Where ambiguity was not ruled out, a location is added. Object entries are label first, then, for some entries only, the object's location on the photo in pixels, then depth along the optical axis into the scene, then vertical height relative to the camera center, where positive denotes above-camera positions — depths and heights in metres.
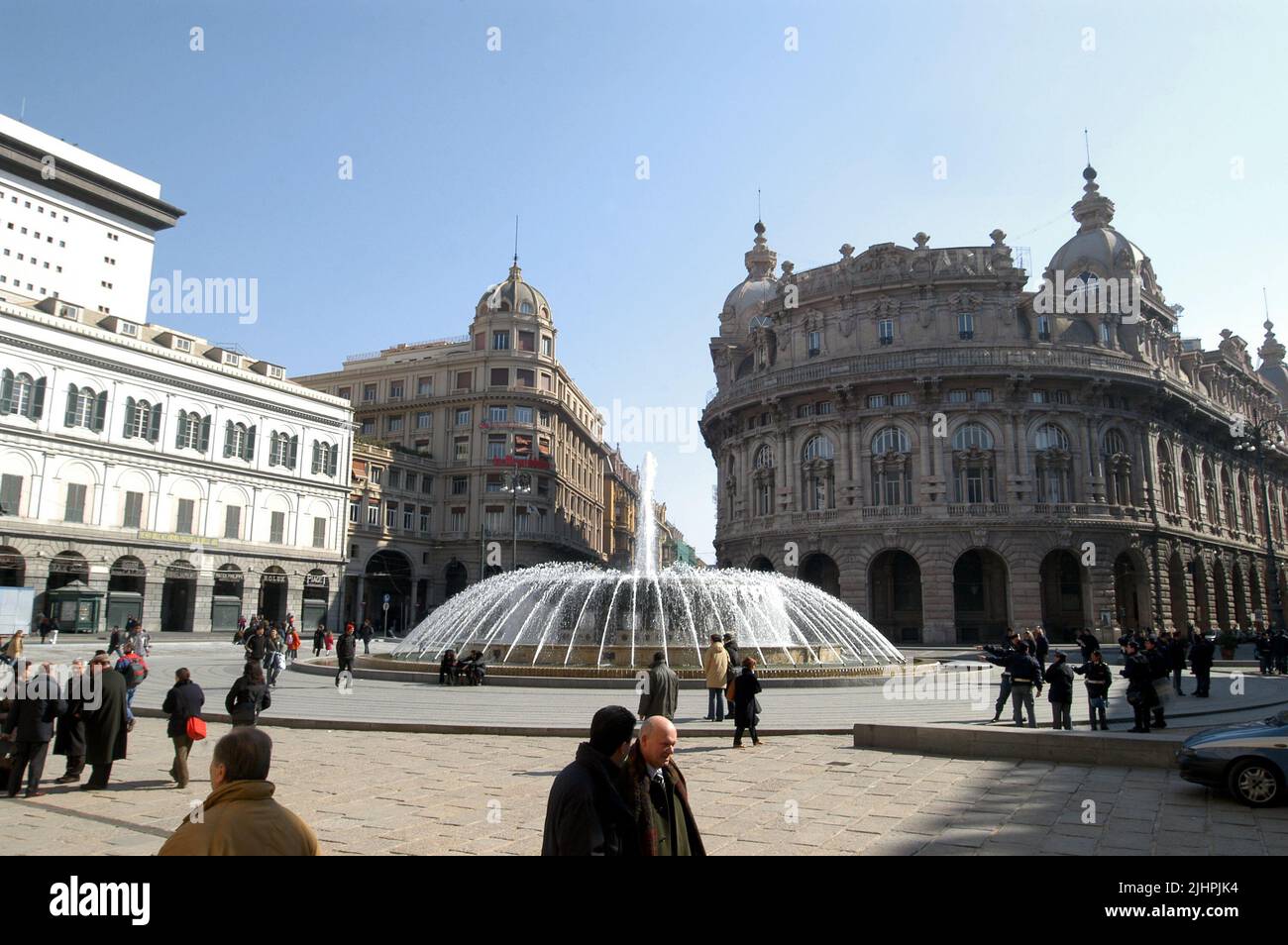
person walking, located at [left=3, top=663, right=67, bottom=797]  8.66 -1.11
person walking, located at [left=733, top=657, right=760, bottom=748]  12.06 -1.28
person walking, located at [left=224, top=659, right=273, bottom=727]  10.05 -1.03
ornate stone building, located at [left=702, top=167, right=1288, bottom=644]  43.72 +8.89
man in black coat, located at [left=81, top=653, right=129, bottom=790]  9.14 -1.21
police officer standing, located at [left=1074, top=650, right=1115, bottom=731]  13.05 -1.07
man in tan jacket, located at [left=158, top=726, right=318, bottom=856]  3.19 -0.80
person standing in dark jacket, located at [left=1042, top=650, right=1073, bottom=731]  12.91 -1.17
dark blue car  8.65 -1.55
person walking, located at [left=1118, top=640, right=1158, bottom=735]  12.52 -1.11
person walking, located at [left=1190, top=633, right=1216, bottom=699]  19.00 -1.15
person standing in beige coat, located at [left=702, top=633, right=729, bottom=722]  13.77 -0.97
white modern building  58.50 +28.71
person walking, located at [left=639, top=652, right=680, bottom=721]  10.86 -0.99
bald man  3.96 -0.86
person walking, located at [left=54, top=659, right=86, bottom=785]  9.26 -1.27
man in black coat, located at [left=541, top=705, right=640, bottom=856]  3.53 -0.82
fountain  21.19 -0.25
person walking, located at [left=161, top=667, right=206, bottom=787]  9.30 -1.11
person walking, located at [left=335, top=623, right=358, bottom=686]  19.22 -0.91
